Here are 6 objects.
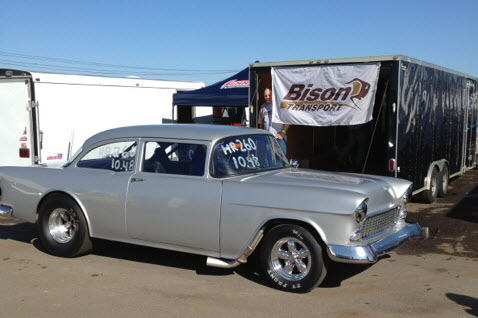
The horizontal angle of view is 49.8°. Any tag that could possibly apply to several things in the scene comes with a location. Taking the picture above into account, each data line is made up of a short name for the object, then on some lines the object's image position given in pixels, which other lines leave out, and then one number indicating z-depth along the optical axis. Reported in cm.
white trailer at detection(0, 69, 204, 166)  977
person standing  930
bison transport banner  845
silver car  474
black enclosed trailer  812
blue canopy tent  1207
